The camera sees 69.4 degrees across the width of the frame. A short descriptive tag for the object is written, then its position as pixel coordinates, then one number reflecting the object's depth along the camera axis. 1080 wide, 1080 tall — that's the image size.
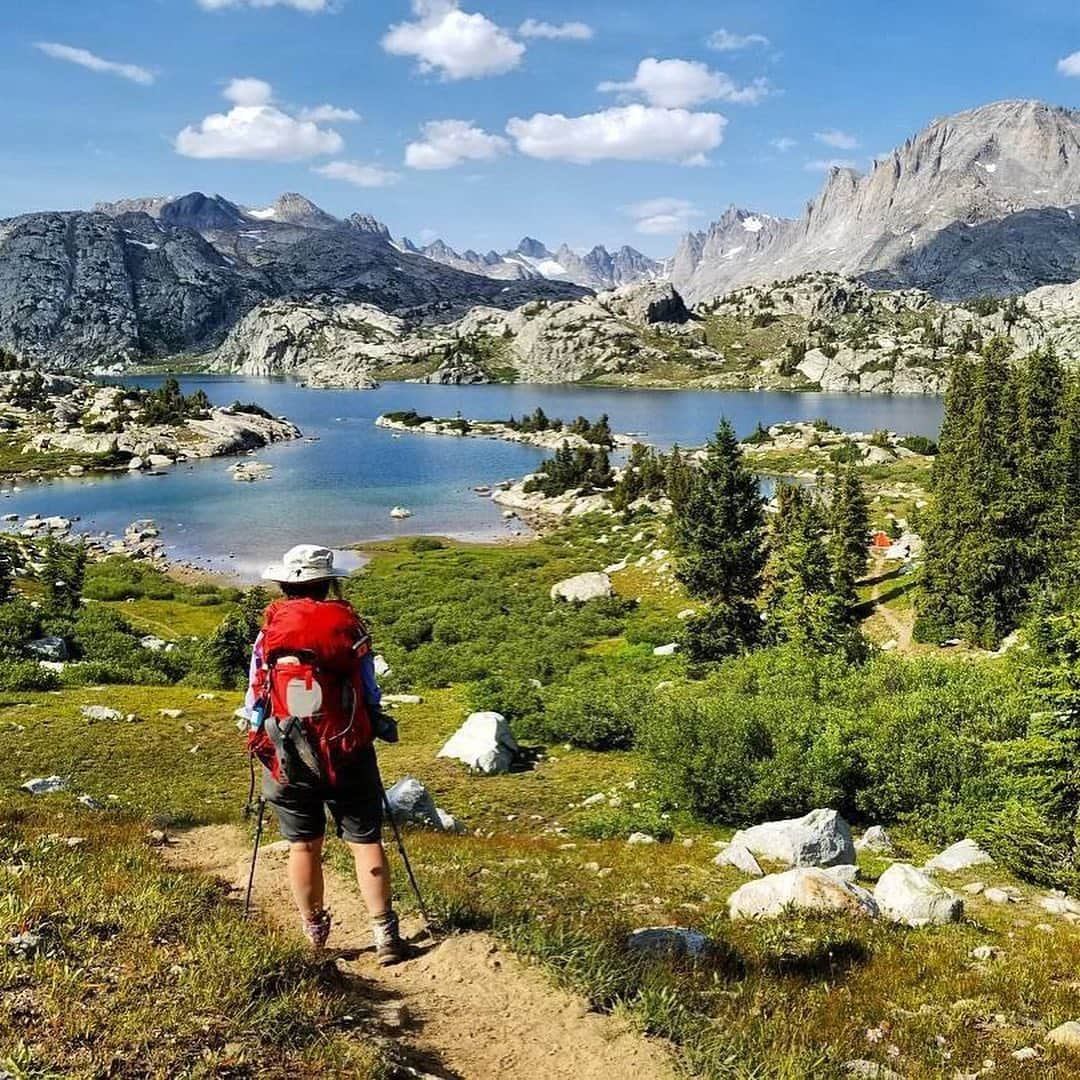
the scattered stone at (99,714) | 21.67
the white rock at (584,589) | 53.88
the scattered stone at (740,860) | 12.84
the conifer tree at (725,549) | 37.66
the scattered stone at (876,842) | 15.27
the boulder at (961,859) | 13.73
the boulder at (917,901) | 10.66
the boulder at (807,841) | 13.45
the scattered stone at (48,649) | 30.94
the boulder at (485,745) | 21.20
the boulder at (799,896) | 10.40
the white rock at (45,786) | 14.88
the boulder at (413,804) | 14.62
